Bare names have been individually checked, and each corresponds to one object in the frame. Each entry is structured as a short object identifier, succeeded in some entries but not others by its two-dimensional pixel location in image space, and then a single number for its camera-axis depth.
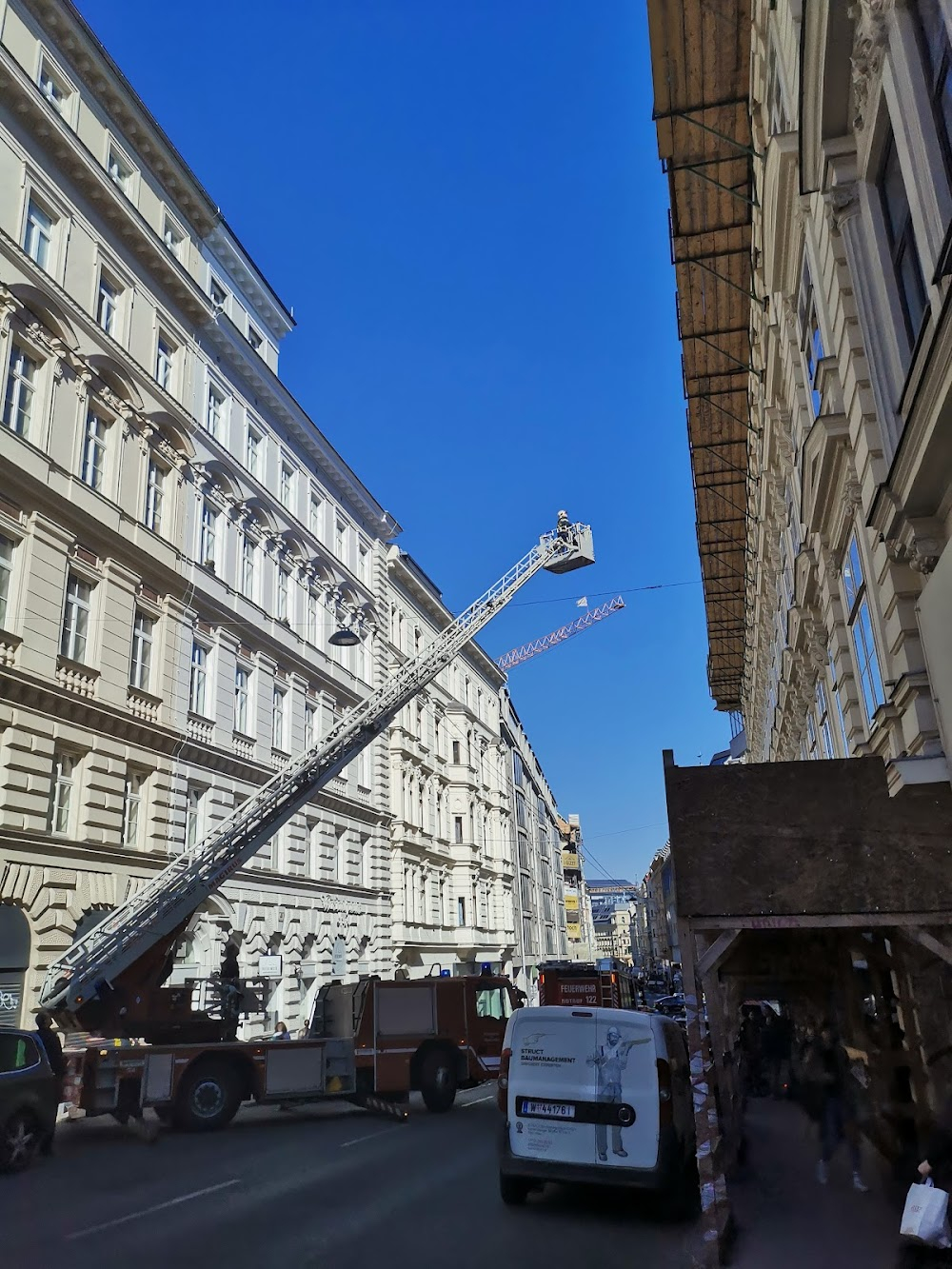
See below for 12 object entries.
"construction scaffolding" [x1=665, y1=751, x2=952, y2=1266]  7.66
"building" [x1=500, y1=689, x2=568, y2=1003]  57.41
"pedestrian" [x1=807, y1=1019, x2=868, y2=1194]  10.26
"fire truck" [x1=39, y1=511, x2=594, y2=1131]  14.49
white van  8.77
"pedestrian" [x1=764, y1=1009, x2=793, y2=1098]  20.56
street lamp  26.86
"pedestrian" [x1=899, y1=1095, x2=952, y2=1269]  5.45
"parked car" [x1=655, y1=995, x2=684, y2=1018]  37.69
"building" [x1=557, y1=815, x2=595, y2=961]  102.00
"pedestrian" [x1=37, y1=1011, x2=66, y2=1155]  12.83
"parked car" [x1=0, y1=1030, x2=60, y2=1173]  10.89
